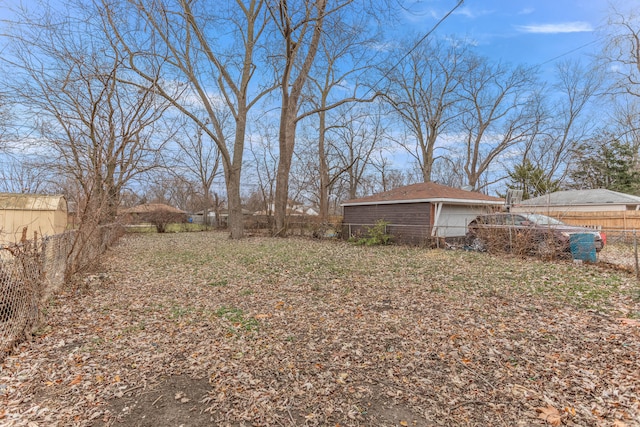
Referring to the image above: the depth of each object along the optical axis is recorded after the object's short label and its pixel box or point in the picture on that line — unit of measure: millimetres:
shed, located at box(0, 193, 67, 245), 9875
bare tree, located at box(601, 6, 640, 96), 14520
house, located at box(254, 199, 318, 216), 21191
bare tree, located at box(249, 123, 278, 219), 26250
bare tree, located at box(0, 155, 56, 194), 8133
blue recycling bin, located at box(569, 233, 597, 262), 7535
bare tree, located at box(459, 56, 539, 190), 22047
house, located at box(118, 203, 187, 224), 19788
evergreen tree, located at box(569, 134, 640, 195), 20859
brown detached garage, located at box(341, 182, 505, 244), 12188
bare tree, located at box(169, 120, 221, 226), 30656
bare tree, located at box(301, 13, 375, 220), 15027
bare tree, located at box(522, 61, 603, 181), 21047
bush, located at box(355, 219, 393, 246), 12699
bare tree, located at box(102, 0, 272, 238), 11227
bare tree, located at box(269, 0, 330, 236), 9791
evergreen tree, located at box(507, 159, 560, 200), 22375
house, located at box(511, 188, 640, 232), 13727
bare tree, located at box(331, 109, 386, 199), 25078
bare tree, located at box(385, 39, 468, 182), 22688
